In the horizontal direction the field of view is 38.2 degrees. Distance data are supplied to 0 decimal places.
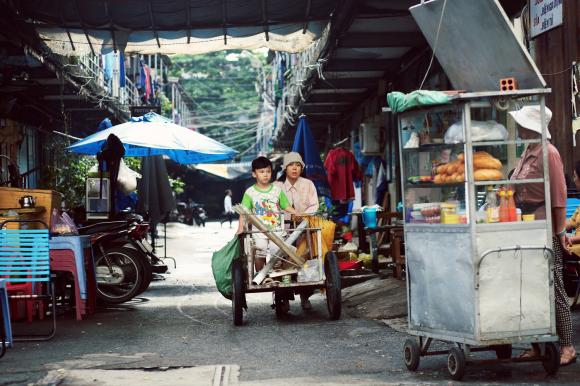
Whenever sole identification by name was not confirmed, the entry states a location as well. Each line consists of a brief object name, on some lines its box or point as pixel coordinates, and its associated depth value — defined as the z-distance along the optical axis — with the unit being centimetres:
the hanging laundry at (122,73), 2636
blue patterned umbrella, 1275
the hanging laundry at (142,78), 3247
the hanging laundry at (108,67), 2355
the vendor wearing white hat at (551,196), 611
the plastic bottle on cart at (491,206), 594
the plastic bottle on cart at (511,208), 598
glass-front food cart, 576
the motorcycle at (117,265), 1128
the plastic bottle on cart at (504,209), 597
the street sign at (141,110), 1683
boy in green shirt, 965
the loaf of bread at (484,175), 595
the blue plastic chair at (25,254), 828
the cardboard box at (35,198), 987
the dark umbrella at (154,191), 1612
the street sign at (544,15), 905
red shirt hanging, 1655
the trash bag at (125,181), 1326
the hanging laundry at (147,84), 3384
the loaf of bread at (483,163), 597
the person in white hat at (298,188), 1008
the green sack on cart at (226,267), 966
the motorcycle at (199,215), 4338
